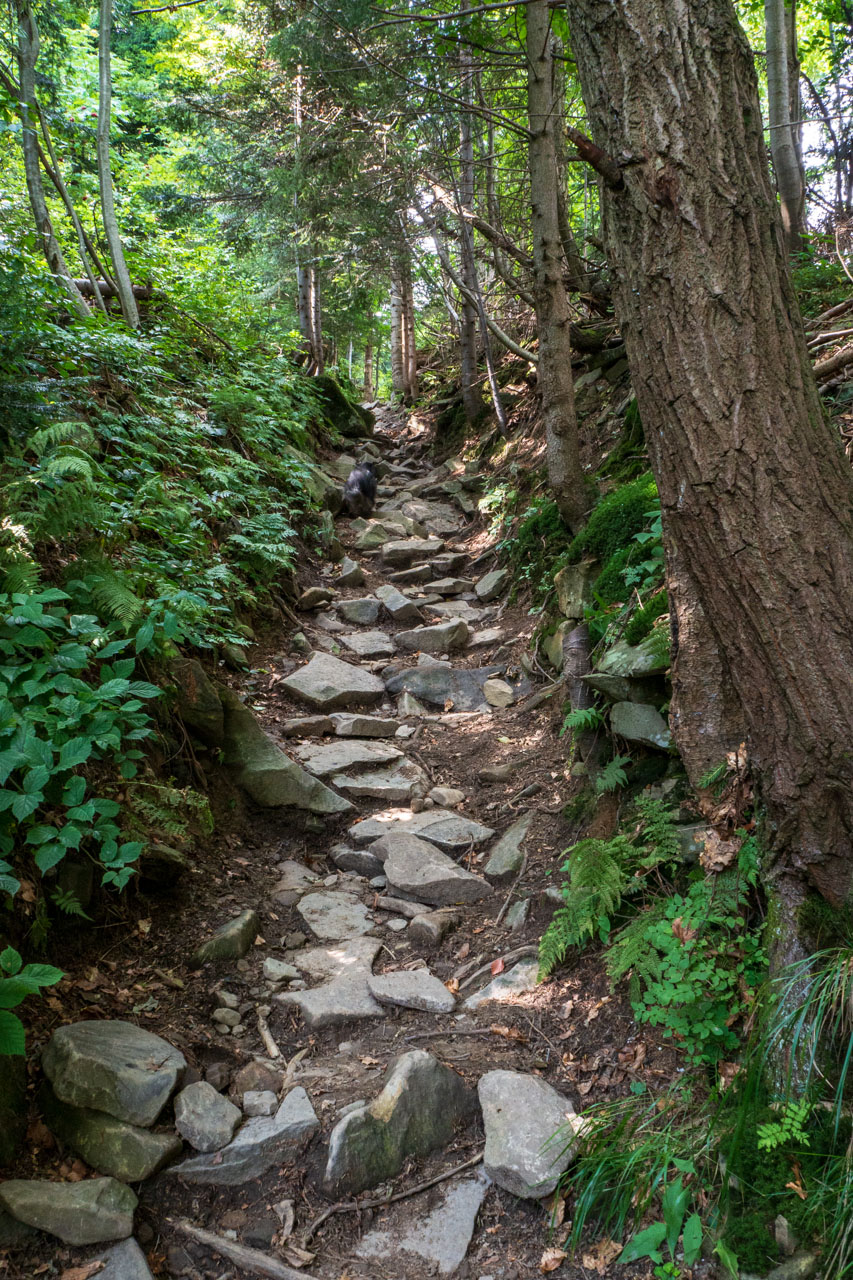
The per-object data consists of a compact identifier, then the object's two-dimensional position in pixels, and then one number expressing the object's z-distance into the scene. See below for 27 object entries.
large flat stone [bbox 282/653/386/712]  6.16
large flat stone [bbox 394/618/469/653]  7.44
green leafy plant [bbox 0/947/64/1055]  2.06
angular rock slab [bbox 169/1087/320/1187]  2.46
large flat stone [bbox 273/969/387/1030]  3.23
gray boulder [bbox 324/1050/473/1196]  2.51
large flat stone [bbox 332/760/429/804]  5.11
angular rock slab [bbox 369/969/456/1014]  3.29
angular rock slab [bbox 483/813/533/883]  4.17
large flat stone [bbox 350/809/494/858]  4.55
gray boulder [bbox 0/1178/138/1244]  2.16
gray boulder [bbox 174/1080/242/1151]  2.52
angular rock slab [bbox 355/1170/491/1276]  2.28
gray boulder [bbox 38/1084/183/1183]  2.39
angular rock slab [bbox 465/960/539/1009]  3.27
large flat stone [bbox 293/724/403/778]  5.24
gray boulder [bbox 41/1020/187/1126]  2.46
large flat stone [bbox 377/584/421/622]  8.15
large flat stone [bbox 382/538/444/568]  9.68
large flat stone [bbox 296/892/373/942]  3.89
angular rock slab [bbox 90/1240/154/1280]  2.11
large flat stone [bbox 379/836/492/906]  4.11
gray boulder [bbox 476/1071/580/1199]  2.36
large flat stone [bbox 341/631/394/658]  7.41
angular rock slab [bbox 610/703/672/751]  3.54
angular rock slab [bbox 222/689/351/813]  4.64
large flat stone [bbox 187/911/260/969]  3.42
